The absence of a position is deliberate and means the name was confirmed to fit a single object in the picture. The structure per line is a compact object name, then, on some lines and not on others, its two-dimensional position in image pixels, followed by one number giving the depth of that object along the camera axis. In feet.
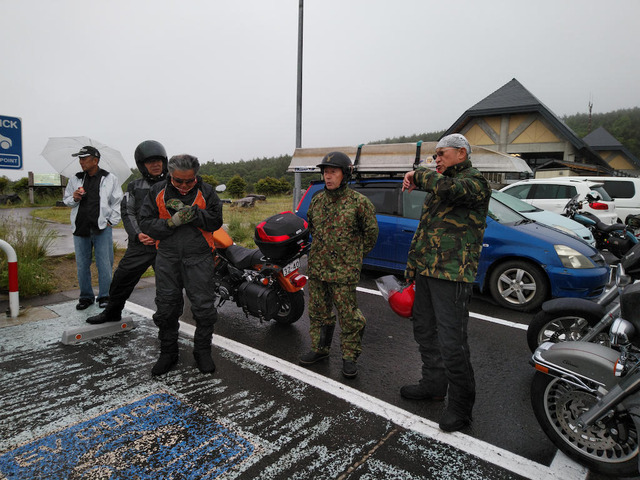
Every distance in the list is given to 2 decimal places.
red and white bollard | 14.43
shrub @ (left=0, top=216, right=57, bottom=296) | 17.34
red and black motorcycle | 12.67
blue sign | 15.87
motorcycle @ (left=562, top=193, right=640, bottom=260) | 12.95
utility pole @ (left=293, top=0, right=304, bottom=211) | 33.60
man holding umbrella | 15.06
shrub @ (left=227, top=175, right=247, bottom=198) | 112.57
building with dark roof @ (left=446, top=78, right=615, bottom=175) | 76.48
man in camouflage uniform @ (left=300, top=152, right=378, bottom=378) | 10.36
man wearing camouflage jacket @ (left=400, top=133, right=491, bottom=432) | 8.16
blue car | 15.57
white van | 36.19
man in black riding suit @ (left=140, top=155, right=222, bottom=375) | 10.47
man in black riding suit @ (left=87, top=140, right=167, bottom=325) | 12.90
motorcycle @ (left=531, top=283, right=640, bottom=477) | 6.69
